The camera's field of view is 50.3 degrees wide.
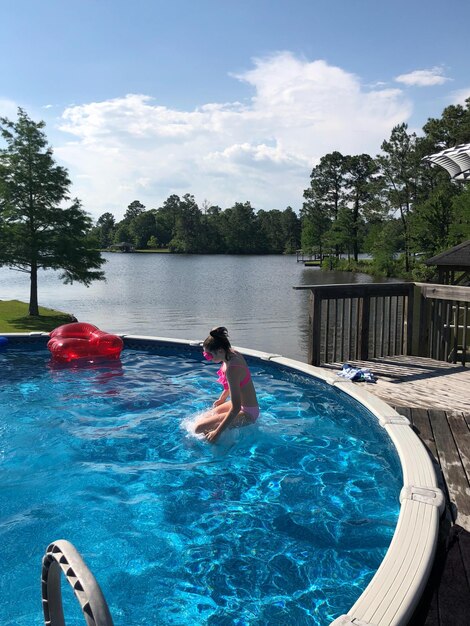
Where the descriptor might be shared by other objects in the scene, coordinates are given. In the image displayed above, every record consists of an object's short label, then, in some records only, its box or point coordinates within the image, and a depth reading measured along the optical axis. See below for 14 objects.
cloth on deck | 6.40
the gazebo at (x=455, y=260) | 14.16
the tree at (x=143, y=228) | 116.50
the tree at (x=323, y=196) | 65.31
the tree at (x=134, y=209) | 134.62
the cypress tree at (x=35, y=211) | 19.52
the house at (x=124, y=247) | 112.88
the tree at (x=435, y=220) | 37.94
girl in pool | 4.79
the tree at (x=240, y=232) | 101.94
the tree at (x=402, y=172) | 44.38
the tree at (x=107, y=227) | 129.46
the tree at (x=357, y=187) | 60.84
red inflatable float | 8.88
